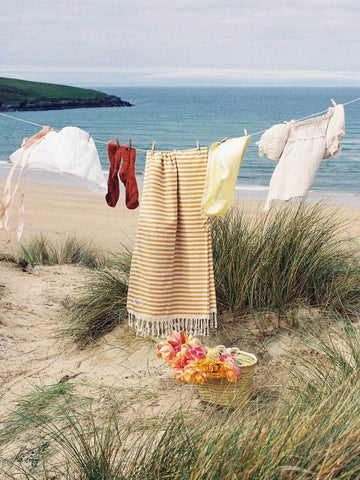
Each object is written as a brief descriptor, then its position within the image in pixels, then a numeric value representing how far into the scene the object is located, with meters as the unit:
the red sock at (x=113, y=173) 4.19
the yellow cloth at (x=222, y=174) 3.80
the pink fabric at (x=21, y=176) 4.51
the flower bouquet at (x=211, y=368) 3.46
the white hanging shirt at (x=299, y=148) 4.21
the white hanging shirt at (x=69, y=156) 4.27
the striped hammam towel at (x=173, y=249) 4.07
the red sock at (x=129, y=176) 4.13
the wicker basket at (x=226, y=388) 3.53
